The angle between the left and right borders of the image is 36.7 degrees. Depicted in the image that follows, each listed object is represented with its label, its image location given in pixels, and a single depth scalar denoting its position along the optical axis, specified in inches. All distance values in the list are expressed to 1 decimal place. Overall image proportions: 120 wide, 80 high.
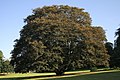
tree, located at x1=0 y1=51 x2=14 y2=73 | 3658.1
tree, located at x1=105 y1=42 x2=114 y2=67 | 2456.0
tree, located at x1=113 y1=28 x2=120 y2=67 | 1597.8
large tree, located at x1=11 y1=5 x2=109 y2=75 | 1272.5
